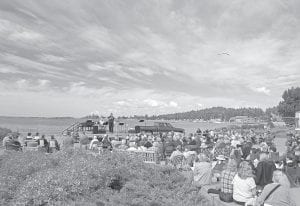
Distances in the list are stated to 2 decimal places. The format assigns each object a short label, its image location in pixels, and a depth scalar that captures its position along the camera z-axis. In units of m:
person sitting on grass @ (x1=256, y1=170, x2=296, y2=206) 5.30
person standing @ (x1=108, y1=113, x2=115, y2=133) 28.95
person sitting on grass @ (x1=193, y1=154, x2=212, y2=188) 8.67
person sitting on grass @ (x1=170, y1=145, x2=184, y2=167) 11.94
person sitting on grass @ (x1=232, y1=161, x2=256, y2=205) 6.52
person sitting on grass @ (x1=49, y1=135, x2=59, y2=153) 15.64
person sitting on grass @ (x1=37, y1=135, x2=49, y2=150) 15.91
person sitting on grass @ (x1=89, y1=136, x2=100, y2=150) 15.19
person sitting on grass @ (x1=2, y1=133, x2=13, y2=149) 13.76
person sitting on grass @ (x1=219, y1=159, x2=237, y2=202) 6.91
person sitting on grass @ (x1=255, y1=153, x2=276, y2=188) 8.49
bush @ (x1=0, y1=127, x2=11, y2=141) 26.71
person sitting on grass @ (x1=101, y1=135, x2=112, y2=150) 15.38
